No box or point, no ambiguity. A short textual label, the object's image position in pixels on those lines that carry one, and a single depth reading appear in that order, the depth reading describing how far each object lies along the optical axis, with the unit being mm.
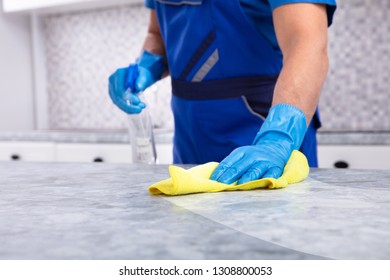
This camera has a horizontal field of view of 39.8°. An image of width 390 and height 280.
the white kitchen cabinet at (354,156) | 2012
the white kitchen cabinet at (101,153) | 2330
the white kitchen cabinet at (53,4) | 2672
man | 1091
